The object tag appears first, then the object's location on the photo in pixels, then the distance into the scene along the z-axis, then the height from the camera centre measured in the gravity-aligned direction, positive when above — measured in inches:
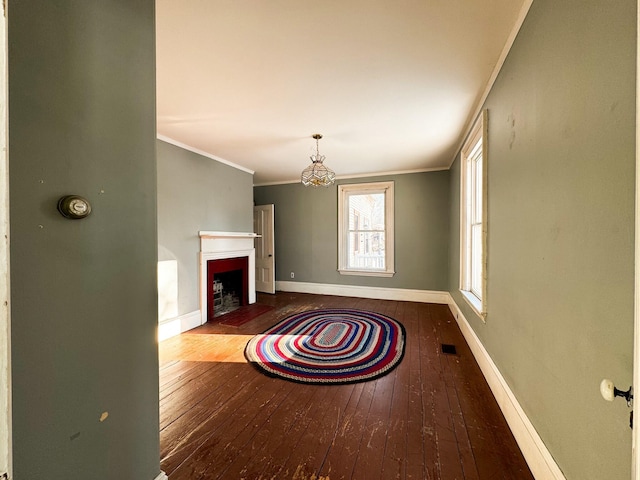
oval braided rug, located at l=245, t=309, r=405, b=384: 95.7 -48.0
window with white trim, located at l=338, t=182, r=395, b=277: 207.8 +5.2
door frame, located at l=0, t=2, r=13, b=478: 19.8 -2.0
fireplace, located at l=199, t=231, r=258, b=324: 153.5 -21.1
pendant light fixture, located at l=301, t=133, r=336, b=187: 129.3 +30.1
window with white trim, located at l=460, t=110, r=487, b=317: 120.3 +7.7
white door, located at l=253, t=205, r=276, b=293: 222.2 -11.9
